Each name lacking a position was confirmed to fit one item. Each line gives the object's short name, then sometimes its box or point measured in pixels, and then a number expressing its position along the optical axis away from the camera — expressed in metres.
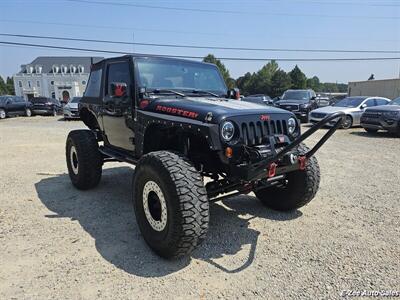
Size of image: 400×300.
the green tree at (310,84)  75.34
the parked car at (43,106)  23.17
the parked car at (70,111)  19.25
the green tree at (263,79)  75.62
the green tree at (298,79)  68.88
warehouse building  30.19
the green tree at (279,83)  70.19
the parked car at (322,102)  20.60
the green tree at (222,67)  61.01
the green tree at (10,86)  100.19
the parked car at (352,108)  14.34
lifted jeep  3.08
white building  75.06
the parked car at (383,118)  11.52
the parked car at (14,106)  21.44
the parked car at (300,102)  16.44
